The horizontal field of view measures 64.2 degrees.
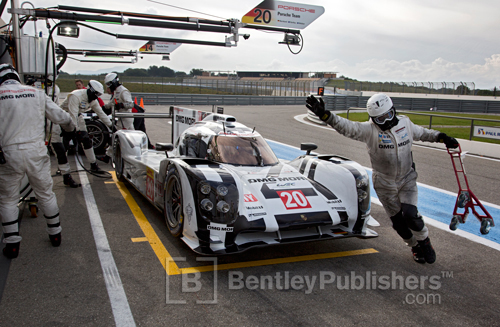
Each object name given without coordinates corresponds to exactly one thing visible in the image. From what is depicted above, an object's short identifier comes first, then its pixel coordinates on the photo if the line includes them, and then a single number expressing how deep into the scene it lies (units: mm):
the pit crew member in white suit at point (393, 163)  4379
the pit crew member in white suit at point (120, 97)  9289
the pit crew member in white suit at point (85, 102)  7953
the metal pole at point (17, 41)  6598
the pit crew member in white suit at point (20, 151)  4254
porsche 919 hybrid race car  4059
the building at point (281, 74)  62312
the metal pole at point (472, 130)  13008
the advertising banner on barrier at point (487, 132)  12156
